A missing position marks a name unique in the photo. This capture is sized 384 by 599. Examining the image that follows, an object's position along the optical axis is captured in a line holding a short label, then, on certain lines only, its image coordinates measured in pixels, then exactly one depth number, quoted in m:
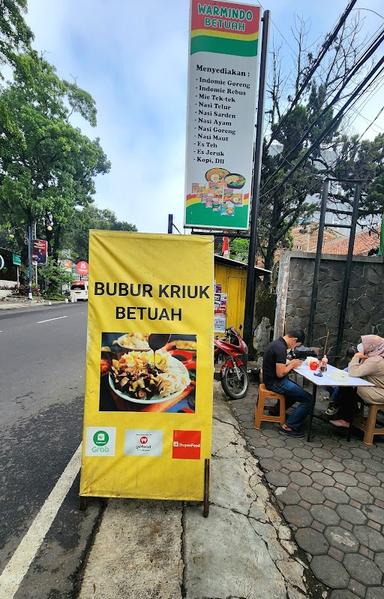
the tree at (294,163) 12.10
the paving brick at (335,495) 2.75
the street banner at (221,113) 4.35
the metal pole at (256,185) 4.66
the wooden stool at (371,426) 3.75
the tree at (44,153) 22.06
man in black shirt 3.91
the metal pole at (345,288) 5.22
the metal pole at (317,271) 5.17
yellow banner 2.34
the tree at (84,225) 29.61
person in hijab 3.78
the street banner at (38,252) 24.38
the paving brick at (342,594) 1.86
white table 3.60
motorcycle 5.18
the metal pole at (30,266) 23.70
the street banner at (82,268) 33.68
